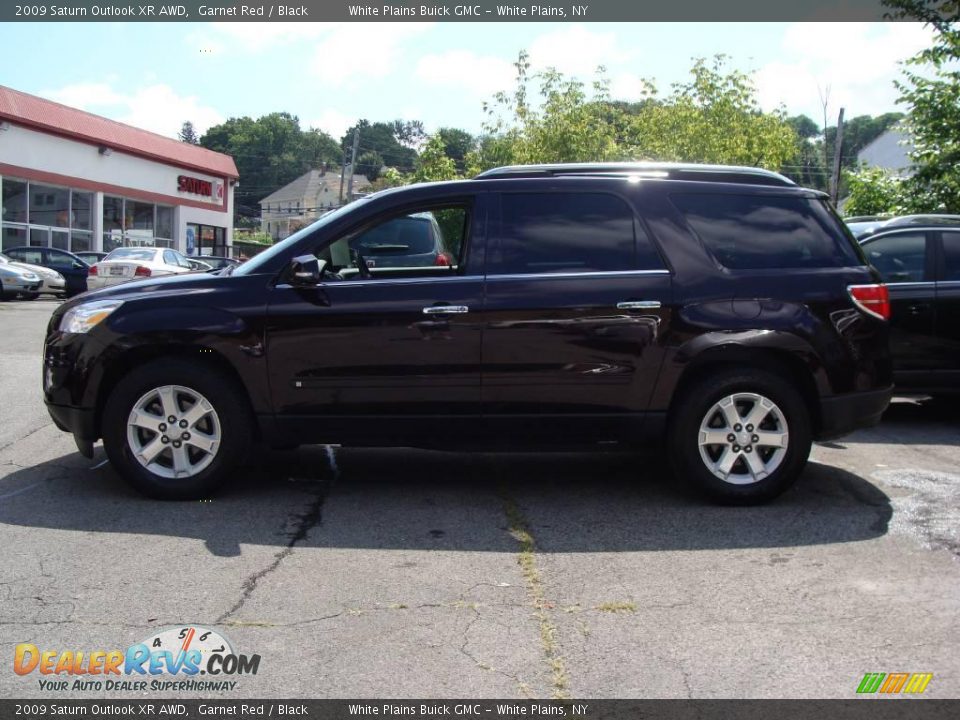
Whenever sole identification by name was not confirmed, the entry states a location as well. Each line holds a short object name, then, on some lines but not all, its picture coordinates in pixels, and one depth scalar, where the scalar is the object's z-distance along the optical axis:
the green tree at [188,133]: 164.75
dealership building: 32.81
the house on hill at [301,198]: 107.50
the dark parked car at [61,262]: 27.53
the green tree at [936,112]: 15.28
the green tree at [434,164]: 36.91
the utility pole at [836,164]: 35.31
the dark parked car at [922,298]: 8.50
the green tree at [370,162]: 114.56
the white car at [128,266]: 20.79
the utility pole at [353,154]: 58.84
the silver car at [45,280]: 25.70
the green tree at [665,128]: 29.84
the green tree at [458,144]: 90.69
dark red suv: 5.77
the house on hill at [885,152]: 52.52
